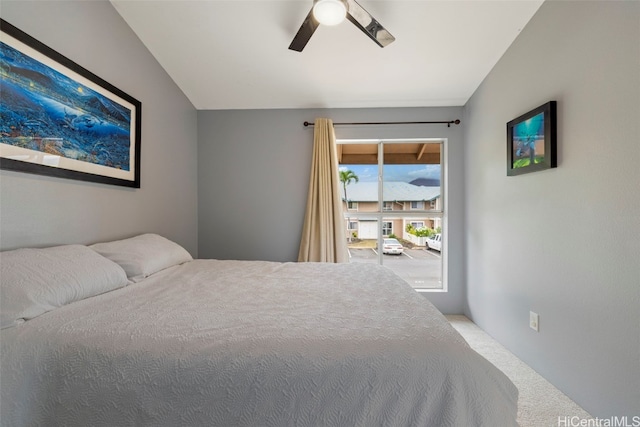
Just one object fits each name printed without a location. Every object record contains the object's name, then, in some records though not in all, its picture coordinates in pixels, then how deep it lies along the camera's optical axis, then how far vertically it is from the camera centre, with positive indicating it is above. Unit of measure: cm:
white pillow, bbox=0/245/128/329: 99 -28
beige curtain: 286 +8
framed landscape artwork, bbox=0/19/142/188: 130 +57
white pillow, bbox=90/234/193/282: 160 -25
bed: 76 -46
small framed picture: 171 +52
